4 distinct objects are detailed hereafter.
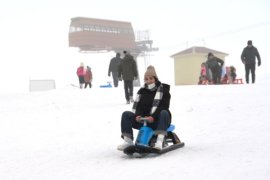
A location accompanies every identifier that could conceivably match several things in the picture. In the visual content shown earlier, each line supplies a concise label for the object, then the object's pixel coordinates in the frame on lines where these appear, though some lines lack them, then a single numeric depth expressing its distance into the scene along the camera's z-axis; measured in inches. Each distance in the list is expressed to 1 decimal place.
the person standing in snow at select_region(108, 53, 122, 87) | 936.0
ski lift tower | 2741.1
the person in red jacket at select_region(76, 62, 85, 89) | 1024.2
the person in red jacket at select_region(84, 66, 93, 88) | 1072.4
